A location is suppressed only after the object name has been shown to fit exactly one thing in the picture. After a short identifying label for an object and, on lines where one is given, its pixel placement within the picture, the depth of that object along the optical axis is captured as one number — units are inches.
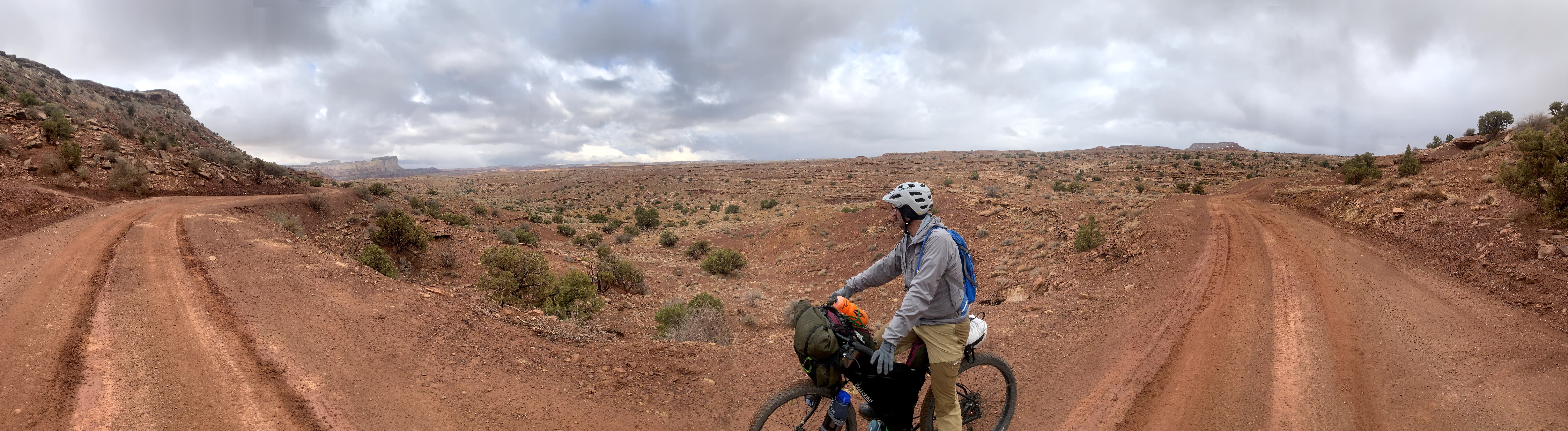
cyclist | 114.8
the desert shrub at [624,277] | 550.6
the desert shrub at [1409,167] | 657.0
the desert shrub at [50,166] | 573.0
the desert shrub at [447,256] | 598.5
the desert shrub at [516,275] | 402.3
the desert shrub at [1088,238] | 459.2
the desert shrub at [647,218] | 1363.2
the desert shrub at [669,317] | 335.3
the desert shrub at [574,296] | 392.8
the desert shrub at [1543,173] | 315.6
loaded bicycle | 116.7
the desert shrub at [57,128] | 628.7
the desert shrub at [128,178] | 601.0
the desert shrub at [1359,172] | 691.4
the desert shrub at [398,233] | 561.3
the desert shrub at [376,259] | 447.2
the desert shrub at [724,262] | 718.5
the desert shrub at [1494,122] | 1020.5
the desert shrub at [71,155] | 593.9
